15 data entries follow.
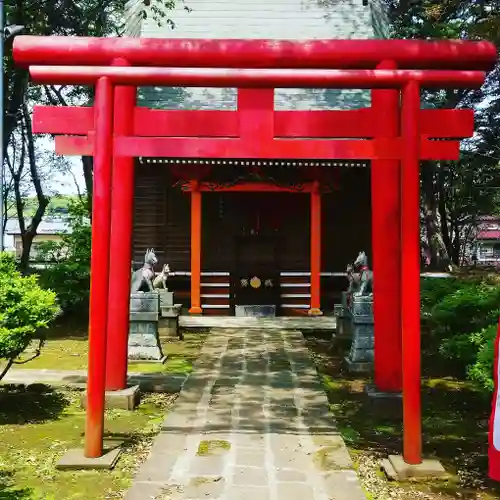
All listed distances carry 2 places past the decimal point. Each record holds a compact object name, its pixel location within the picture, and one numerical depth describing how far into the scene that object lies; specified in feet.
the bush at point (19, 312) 18.66
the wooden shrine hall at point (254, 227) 44.34
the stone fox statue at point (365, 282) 28.52
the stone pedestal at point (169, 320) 36.29
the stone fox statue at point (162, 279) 38.60
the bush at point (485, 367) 16.19
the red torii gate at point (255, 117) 15.33
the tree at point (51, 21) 46.44
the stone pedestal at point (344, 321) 32.15
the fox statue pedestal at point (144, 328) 28.09
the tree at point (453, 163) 59.72
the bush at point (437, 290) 31.35
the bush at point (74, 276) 41.19
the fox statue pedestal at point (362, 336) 26.86
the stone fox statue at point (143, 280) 30.30
